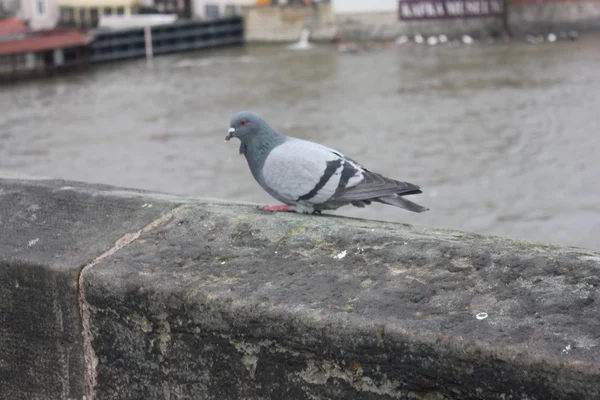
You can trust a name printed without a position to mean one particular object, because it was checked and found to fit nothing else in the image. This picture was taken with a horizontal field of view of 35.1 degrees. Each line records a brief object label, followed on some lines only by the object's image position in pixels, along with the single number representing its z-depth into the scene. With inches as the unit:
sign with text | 1471.5
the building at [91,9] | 1622.8
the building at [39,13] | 1621.6
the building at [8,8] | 1604.3
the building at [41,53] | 1150.3
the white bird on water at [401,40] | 1424.7
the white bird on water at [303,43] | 1403.8
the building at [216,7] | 1564.1
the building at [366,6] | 1496.1
